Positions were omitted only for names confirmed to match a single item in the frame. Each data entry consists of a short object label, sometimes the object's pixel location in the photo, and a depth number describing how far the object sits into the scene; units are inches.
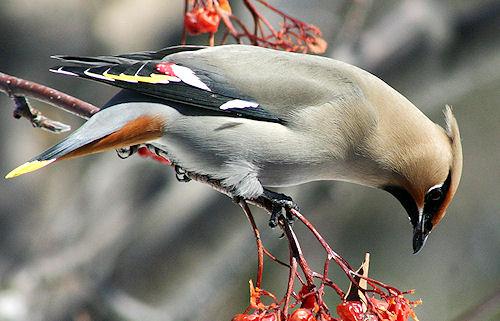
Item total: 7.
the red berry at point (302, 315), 151.2
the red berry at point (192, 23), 227.1
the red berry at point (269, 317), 155.7
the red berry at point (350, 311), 155.2
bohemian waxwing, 181.8
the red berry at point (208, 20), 225.8
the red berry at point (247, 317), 156.2
